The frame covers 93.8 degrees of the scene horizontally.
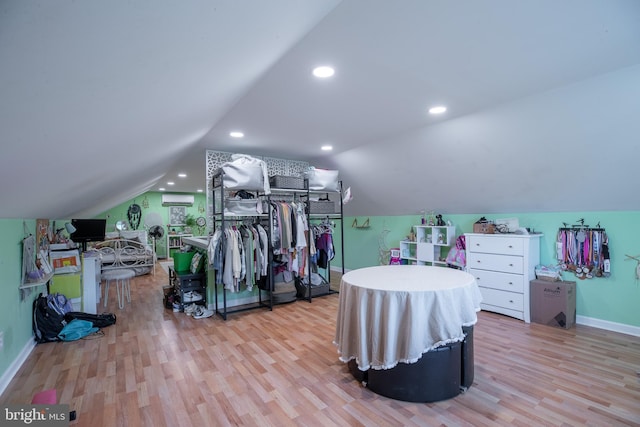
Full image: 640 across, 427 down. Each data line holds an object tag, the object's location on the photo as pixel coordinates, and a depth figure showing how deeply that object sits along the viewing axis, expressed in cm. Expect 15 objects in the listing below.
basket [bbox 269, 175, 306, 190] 431
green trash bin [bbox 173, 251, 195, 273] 438
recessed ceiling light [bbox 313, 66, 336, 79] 209
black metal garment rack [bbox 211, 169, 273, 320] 382
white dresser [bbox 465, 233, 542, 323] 362
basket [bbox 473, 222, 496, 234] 404
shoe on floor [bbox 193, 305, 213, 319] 395
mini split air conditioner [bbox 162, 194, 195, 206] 1021
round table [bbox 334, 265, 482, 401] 202
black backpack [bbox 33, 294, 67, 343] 316
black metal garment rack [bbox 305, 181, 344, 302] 455
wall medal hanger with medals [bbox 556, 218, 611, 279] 334
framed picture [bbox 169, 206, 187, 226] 1039
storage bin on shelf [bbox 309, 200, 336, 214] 472
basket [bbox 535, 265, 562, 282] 358
